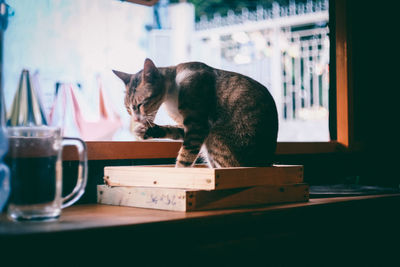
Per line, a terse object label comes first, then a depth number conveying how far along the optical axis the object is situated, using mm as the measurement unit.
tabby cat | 1247
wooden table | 760
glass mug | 883
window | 1408
